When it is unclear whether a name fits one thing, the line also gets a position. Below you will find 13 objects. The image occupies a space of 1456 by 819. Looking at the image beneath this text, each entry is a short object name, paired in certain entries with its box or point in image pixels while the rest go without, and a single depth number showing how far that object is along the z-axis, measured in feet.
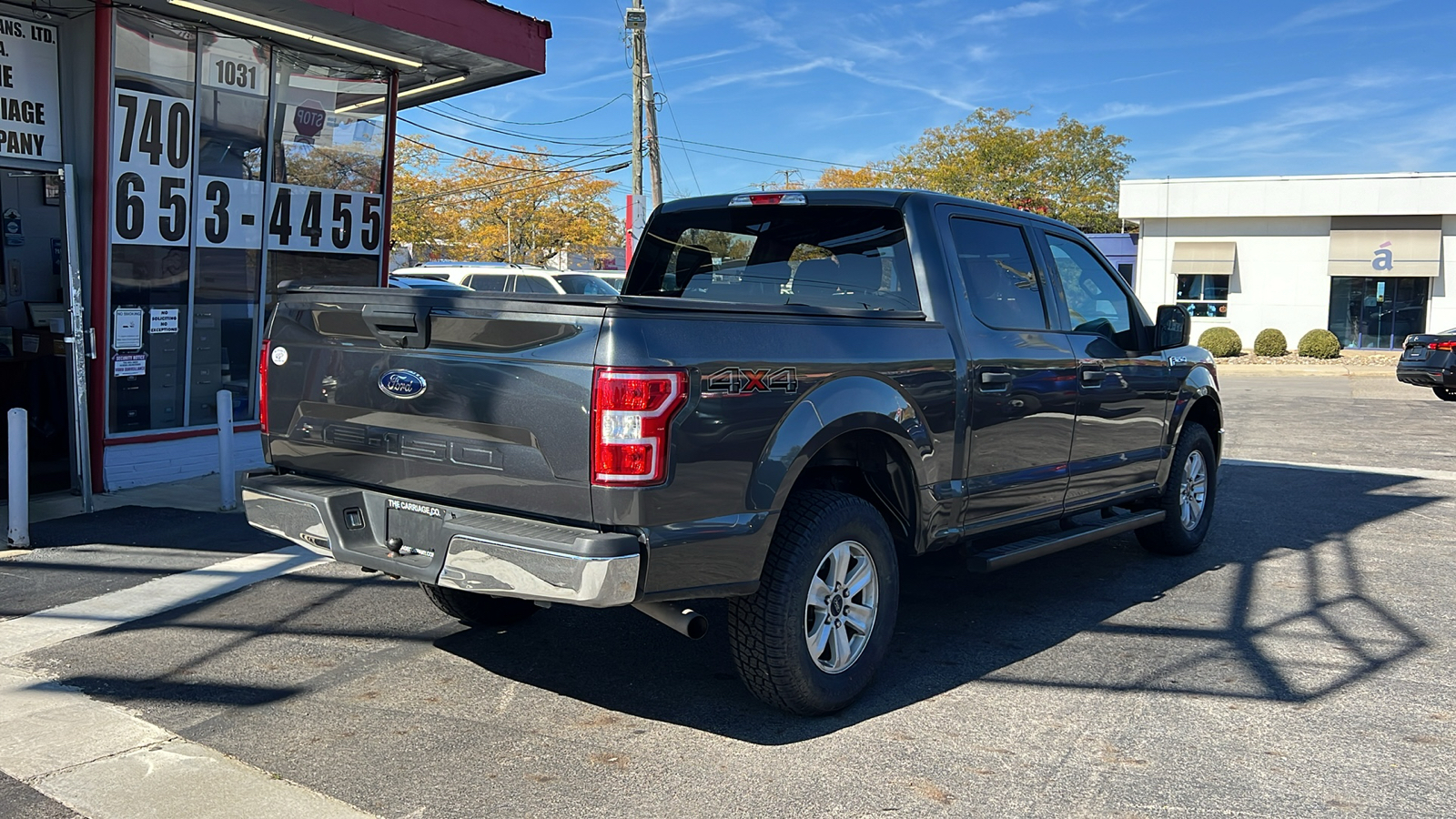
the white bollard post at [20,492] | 21.72
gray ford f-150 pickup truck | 11.45
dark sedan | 59.72
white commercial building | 106.83
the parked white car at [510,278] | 65.77
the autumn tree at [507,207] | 162.81
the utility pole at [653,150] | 96.02
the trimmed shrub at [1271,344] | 102.17
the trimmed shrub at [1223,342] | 100.89
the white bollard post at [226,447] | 25.95
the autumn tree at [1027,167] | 150.71
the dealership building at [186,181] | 27.25
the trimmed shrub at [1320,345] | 97.25
